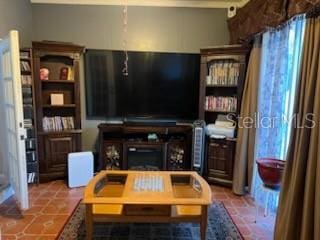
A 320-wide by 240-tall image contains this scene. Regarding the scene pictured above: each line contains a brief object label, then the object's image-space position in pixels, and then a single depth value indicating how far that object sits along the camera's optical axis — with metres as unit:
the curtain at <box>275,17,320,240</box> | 1.83
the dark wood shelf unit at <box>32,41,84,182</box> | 3.58
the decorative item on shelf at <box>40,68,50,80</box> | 3.67
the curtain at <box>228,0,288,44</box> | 2.43
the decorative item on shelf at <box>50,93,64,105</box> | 3.79
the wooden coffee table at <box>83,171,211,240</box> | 2.11
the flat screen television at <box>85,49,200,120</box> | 3.96
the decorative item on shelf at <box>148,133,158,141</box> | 3.86
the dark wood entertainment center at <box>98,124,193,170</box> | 3.80
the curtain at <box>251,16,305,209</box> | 2.59
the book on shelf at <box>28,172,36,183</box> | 3.58
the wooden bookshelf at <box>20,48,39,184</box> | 3.49
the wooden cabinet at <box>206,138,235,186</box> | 3.58
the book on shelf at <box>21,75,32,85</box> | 3.50
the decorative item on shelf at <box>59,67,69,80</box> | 3.85
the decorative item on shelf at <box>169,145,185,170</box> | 3.88
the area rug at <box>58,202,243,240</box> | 2.43
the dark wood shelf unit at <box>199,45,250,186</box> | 3.48
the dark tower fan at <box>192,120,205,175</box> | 3.62
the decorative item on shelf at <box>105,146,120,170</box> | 3.87
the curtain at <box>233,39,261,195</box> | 3.23
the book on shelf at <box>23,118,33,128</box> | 3.52
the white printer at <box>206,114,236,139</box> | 3.57
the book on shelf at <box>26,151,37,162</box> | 3.54
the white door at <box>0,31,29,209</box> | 2.62
